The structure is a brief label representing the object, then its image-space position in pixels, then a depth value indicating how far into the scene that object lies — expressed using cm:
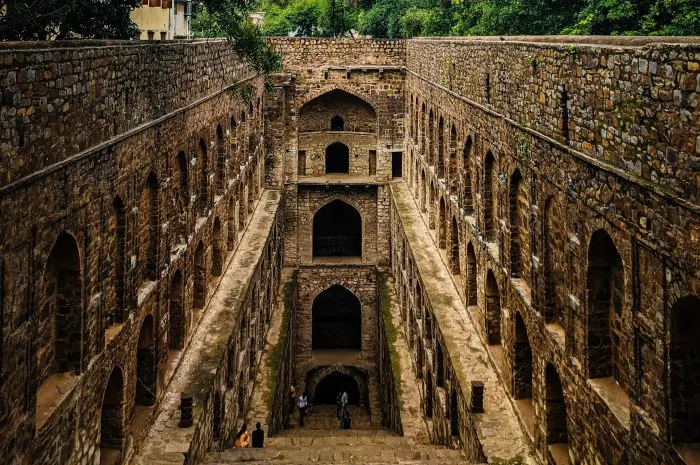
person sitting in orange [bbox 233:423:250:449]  1767
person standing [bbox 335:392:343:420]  2794
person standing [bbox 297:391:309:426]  2738
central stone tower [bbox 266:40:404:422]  3169
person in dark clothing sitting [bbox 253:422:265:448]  1805
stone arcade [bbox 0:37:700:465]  735
